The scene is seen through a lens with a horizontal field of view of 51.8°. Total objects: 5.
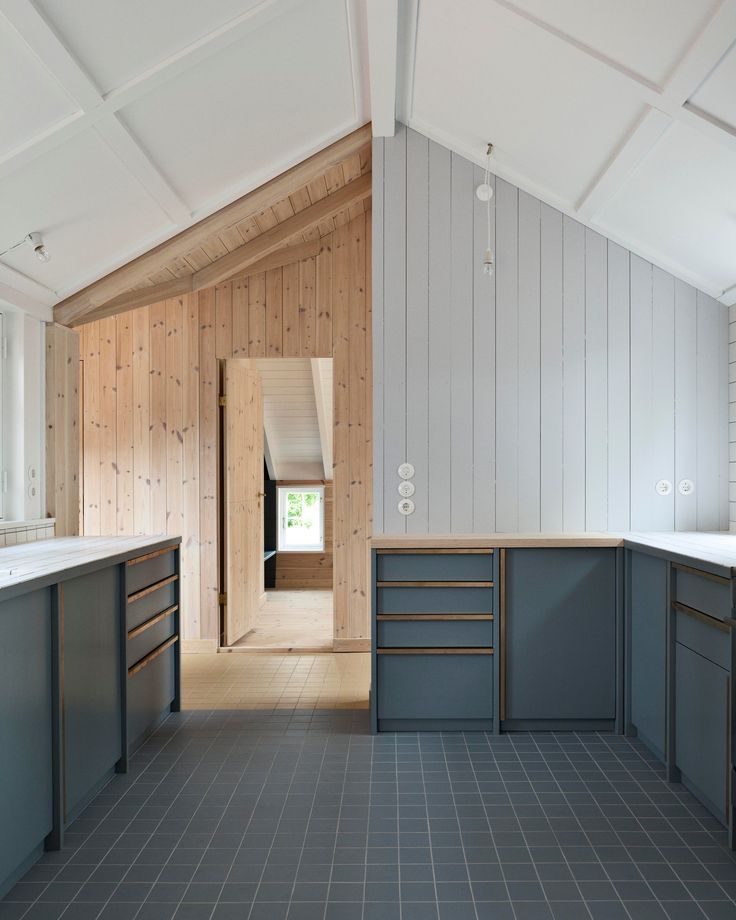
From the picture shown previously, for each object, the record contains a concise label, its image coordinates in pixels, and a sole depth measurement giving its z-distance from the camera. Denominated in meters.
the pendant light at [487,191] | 3.51
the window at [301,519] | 7.54
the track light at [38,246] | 2.96
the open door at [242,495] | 4.99
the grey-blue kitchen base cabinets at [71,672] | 2.02
